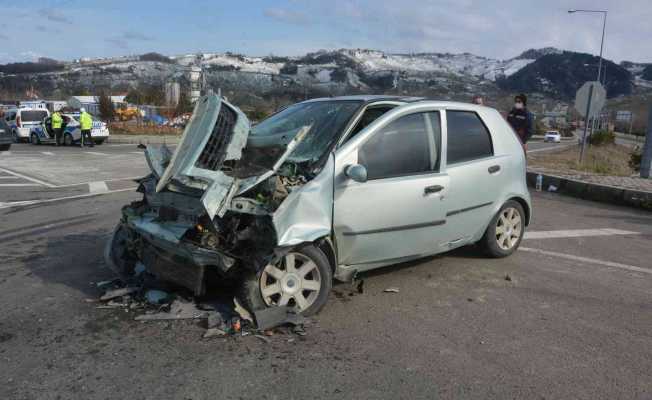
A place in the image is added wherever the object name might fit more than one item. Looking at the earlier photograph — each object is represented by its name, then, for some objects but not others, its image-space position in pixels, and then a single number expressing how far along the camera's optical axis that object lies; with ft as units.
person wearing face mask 35.99
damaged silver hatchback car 12.30
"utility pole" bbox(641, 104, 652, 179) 41.52
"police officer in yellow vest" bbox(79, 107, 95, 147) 74.60
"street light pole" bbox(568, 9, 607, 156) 79.20
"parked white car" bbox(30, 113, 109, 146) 76.64
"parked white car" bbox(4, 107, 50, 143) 83.35
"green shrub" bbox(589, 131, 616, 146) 115.45
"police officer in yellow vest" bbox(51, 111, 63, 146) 76.69
